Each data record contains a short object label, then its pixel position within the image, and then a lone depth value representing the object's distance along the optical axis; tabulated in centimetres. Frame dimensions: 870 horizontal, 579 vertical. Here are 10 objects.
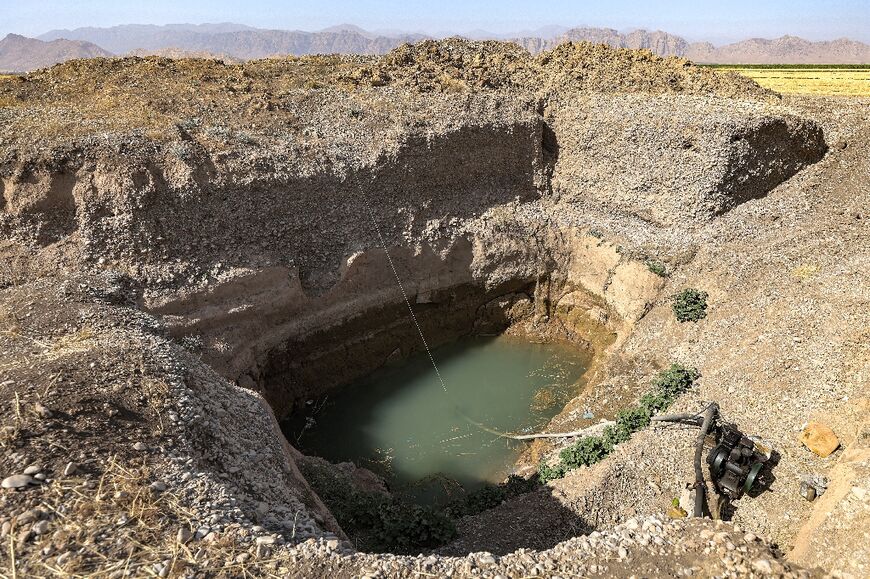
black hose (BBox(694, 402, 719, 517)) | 891
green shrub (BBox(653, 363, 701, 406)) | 1241
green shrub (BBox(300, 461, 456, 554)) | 913
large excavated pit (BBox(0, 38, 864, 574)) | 1218
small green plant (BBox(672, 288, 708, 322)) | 1420
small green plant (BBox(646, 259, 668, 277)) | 1535
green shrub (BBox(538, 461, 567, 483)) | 1114
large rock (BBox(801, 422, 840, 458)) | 934
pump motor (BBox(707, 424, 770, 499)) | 907
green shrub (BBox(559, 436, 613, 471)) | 1122
